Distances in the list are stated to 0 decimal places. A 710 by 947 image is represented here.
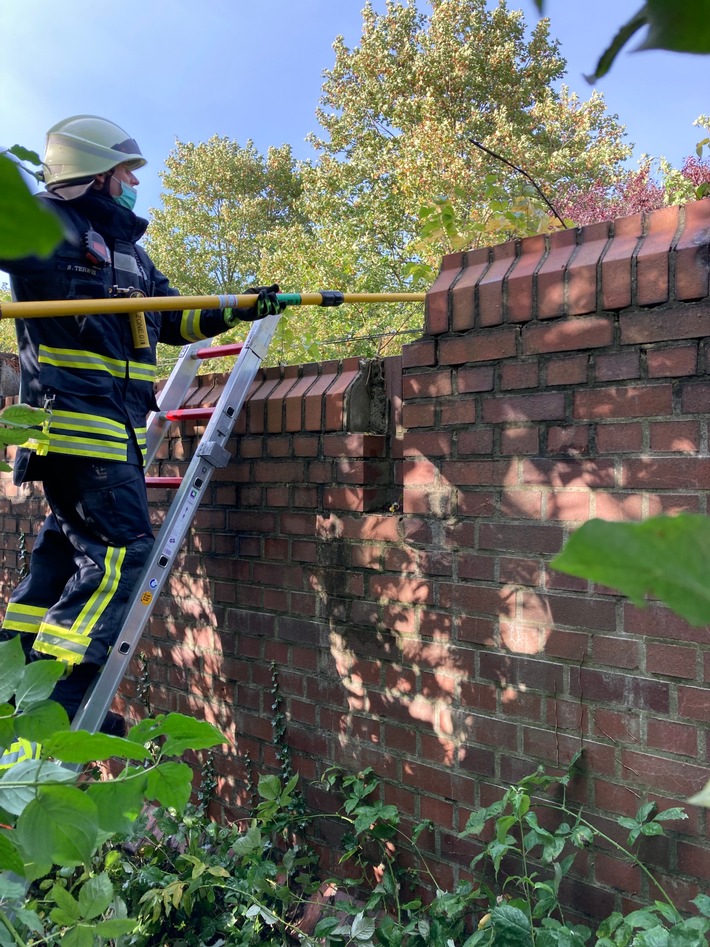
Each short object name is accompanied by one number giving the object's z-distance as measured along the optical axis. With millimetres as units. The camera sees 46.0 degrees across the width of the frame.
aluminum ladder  2584
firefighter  2578
